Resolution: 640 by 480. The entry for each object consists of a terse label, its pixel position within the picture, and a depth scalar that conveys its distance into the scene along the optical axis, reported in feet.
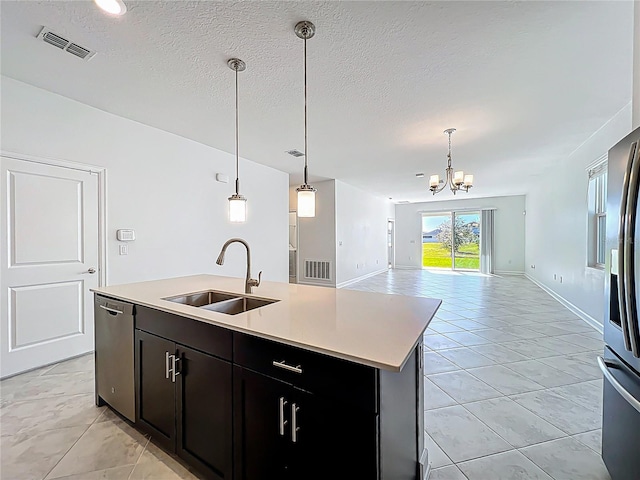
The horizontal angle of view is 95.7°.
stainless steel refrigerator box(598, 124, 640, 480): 3.79
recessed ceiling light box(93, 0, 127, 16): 5.41
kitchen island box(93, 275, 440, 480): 3.30
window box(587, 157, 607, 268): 12.71
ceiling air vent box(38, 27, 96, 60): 6.42
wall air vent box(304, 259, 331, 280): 23.26
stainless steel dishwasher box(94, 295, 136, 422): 5.99
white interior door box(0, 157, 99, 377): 8.38
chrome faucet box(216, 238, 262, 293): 6.55
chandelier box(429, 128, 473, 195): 13.82
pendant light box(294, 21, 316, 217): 6.05
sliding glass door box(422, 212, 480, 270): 33.24
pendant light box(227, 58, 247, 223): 7.40
